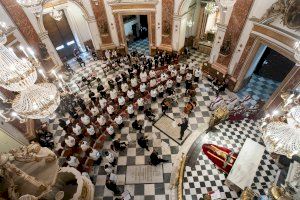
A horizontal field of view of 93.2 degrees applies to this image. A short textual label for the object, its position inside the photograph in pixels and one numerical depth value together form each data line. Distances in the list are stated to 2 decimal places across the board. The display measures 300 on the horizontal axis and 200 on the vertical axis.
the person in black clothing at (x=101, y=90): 7.75
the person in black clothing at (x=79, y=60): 9.74
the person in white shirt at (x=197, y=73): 8.12
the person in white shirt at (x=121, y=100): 7.11
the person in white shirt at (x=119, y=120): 6.55
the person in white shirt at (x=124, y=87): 7.49
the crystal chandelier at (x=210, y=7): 8.49
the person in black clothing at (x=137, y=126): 6.52
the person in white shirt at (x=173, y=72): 8.18
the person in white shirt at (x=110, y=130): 6.37
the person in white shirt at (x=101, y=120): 6.52
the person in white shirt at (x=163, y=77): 7.80
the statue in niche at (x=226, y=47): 7.21
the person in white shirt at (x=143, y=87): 7.48
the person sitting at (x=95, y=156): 5.78
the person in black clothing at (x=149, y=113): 6.89
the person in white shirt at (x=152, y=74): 8.03
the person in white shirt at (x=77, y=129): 6.35
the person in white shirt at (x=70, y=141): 6.04
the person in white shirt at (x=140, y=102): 7.07
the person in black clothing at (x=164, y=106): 7.11
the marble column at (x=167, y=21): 8.25
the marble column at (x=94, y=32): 8.96
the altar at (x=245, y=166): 5.08
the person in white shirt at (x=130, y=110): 6.89
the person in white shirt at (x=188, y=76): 7.92
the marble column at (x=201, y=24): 9.33
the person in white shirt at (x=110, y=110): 6.84
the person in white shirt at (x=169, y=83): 7.69
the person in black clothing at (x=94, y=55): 10.23
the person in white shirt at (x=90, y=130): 6.31
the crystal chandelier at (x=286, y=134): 3.02
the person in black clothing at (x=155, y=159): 5.68
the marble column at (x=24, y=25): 6.67
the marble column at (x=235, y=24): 6.30
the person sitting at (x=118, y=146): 6.01
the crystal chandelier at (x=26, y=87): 2.50
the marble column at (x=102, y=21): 8.64
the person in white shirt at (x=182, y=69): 8.32
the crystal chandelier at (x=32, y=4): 4.44
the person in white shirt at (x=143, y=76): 7.98
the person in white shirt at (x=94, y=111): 6.87
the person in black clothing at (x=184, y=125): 6.23
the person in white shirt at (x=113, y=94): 7.37
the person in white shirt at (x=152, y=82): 7.67
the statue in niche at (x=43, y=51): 7.86
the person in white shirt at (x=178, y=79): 7.90
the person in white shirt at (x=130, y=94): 7.30
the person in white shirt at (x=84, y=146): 5.96
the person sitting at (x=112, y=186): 5.09
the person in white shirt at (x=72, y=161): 5.51
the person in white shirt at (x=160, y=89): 7.50
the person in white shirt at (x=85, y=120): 6.53
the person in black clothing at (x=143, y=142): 6.07
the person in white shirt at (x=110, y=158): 5.55
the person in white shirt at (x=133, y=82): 7.72
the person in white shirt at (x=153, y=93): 7.43
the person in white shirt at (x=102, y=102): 7.04
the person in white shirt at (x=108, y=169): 5.36
